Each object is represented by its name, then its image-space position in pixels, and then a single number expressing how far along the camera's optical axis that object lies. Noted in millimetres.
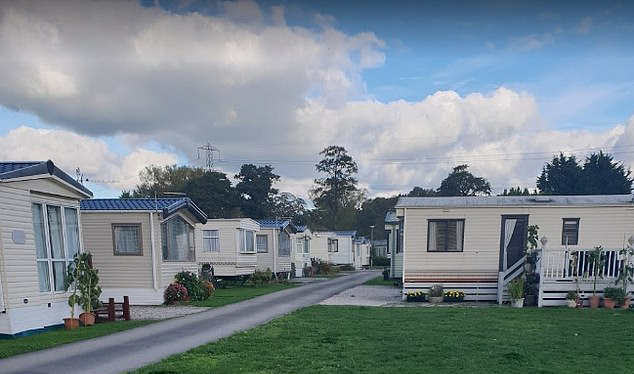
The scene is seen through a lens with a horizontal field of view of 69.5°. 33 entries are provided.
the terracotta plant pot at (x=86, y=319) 9938
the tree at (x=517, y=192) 44394
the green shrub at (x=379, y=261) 45641
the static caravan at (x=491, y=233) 13758
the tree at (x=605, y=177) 49500
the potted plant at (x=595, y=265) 12250
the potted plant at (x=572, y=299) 12375
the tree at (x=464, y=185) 60031
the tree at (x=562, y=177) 50562
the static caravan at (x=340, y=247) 38181
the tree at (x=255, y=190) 44688
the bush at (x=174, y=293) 14089
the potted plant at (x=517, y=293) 12656
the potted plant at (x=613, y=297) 12055
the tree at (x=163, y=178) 51281
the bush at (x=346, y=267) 38988
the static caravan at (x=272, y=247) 25031
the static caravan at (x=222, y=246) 20906
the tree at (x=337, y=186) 63750
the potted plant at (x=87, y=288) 9938
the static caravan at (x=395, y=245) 20812
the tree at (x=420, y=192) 66944
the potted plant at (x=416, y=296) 14281
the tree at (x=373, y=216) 63188
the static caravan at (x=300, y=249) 28531
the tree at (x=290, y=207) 52475
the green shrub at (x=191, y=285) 14922
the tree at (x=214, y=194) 41125
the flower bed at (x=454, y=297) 14016
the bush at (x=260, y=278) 21812
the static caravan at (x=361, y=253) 42656
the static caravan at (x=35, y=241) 8320
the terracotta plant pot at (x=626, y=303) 12078
